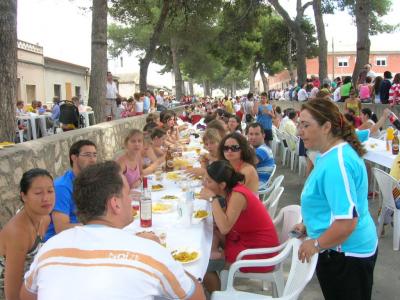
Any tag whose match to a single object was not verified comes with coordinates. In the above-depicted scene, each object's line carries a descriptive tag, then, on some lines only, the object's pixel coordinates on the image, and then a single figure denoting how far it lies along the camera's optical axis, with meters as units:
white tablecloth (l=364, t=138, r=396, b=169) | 6.27
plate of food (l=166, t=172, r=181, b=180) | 5.29
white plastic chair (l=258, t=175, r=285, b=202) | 4.76
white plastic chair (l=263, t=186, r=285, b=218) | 4.22
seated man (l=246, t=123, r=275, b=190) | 5.59
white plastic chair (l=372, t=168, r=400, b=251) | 4.71
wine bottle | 3.23
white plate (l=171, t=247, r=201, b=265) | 2.53
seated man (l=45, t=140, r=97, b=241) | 3.04
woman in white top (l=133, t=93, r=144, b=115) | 14.27
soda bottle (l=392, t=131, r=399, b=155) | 6.38
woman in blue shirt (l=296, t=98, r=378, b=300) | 2.17
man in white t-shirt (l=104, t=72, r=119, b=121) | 13.39
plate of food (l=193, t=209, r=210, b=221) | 3.41
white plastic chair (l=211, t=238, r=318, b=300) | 2.31
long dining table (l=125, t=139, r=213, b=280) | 2.69
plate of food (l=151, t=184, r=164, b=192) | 4.68
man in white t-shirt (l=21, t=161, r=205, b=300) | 1.43
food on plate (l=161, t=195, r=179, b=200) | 4.20
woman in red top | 3.24
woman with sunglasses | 4.15
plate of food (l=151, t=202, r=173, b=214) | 3.71
